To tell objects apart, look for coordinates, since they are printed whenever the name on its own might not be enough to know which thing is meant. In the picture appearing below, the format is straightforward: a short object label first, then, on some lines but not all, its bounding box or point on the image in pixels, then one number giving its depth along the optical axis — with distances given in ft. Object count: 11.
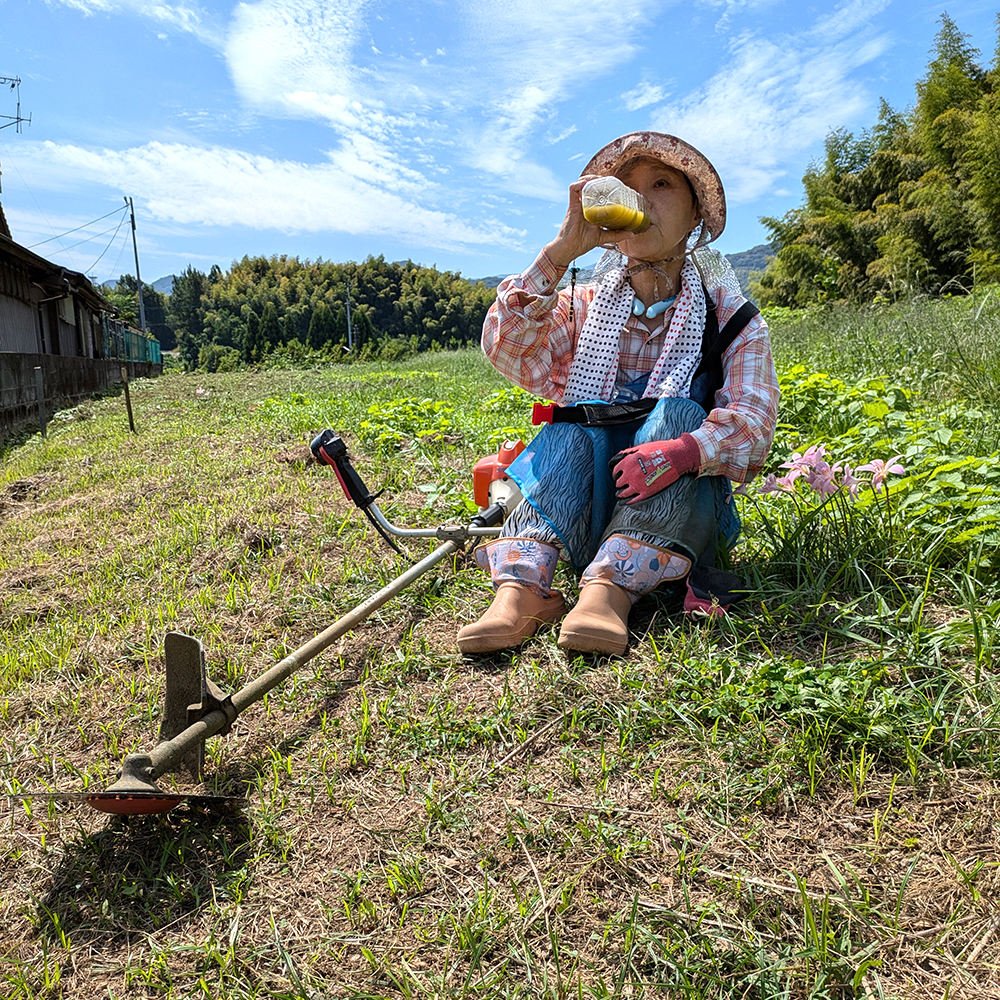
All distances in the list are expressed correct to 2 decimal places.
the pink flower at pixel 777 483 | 8.13
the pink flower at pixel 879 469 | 7.82
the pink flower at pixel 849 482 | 8.08
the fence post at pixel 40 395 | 33.24
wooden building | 36.04
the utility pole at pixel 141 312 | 128.28
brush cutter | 5.03
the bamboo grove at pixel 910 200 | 50.55
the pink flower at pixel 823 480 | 7.98
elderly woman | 6.85
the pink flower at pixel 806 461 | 8.09
